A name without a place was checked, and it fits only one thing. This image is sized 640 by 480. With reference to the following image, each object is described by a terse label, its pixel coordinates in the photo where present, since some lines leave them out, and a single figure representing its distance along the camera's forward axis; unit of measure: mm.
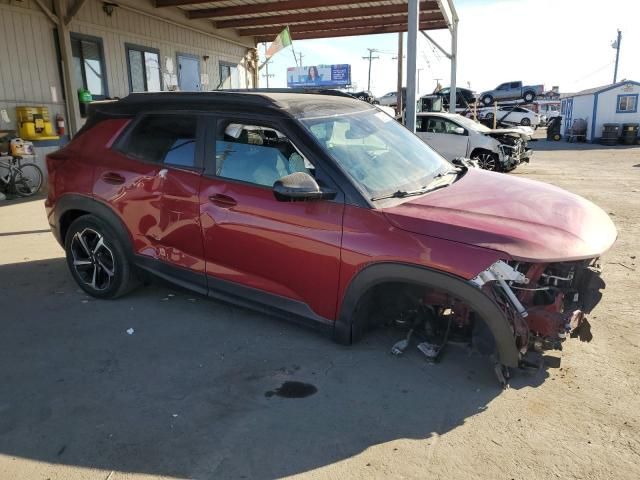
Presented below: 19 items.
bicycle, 9609
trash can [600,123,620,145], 25359
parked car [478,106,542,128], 34438
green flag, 13120
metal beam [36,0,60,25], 9773
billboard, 66438
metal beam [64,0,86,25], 10094
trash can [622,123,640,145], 25031
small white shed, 26125
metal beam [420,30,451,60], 15781
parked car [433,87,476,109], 31720
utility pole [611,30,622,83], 59781
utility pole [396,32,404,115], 23450
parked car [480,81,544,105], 38844
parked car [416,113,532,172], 13016
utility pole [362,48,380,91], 78875
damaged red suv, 2973
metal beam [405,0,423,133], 7883
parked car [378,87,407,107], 42822
